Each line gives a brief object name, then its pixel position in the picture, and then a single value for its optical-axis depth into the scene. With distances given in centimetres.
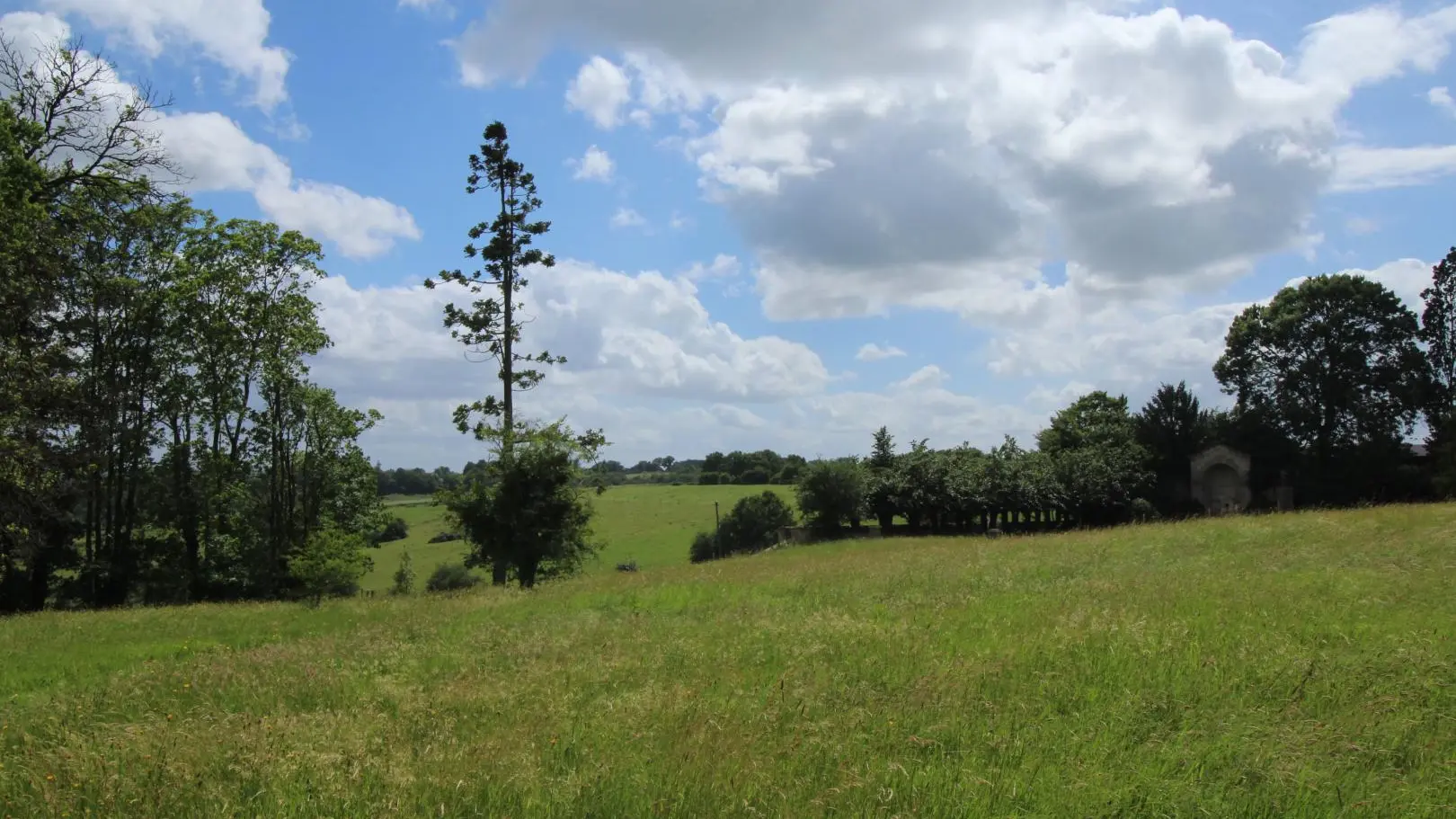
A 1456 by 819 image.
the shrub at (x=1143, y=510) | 4356
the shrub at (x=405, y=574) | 4688
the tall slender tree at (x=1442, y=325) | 4584
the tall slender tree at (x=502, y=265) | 3158
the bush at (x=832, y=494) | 4519
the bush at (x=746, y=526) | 6688
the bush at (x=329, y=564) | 2278
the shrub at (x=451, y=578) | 5359
